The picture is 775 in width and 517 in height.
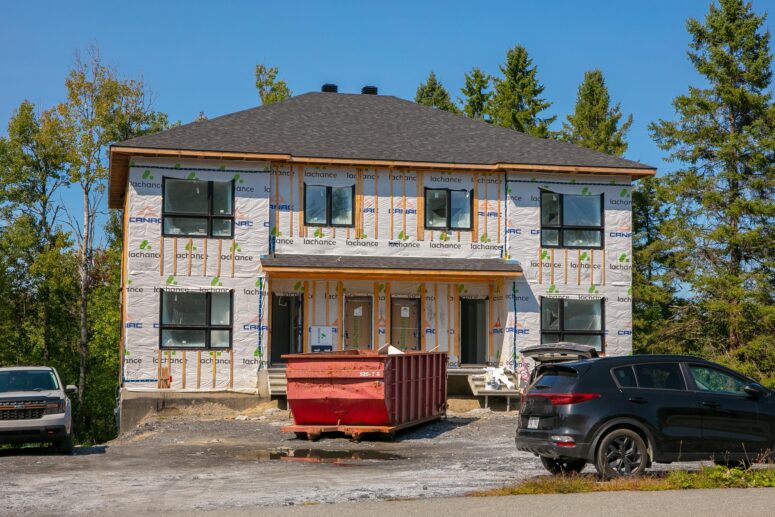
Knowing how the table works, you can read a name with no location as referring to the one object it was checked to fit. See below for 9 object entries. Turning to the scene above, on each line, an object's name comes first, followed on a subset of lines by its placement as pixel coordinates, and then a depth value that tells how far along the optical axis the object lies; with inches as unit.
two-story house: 1105.4
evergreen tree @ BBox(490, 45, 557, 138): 2073.1
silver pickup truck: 759.7
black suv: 539.8
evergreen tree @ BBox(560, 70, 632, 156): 2137.1
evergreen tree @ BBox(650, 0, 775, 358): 1610.5
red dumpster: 825.5
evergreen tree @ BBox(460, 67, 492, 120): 2252.7
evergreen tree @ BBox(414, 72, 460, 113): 2385.6
